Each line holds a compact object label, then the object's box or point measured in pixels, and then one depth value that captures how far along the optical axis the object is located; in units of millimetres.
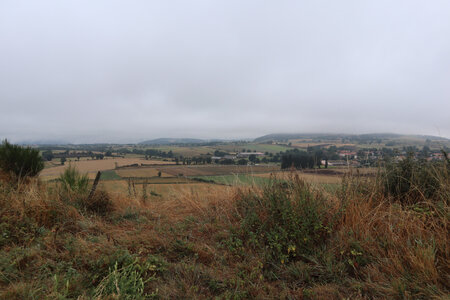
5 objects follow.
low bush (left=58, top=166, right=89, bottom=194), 4895
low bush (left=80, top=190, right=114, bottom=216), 4266
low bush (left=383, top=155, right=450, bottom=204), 3406
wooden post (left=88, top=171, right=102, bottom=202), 4398
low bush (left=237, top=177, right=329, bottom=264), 2762
